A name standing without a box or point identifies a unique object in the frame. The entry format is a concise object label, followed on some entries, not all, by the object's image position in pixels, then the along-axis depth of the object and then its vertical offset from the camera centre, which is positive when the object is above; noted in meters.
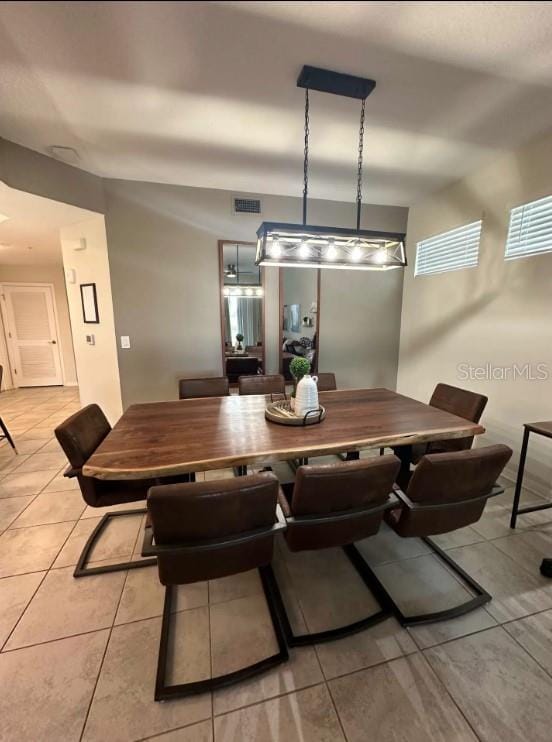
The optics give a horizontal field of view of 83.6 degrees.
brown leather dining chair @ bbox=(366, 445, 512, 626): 1.37 -0.84
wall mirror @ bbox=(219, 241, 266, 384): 3.38 +0.08
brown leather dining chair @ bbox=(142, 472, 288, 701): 1.08 -0.83
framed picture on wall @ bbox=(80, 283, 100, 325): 3.28 +0.14
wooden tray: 1.88 -0.61
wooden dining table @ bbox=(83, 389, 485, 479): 1.42 -0.65
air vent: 3.24 +1.16
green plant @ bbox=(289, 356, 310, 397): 1.98 -0.33
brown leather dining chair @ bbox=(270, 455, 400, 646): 1.26 -0.84
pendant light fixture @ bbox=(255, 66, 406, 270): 1.67 +0.48
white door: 5.95 -0.34
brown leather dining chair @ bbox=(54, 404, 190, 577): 1.62 -0.91
